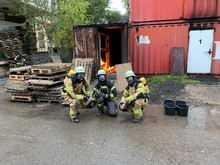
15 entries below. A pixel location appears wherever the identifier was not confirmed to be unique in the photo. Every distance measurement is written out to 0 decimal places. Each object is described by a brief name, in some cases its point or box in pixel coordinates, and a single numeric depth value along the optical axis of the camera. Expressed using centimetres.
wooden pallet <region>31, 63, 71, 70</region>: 616
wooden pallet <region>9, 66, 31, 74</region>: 659
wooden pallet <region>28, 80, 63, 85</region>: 596
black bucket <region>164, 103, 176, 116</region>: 494
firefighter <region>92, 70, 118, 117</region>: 491
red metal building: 809
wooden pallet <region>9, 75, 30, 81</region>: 652
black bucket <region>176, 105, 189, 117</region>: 483
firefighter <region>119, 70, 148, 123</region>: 449
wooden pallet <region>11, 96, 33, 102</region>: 638
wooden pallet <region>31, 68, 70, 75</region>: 608
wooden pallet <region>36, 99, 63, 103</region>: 623
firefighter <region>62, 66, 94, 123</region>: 468
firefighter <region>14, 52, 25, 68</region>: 1080
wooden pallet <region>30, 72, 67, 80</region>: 612
